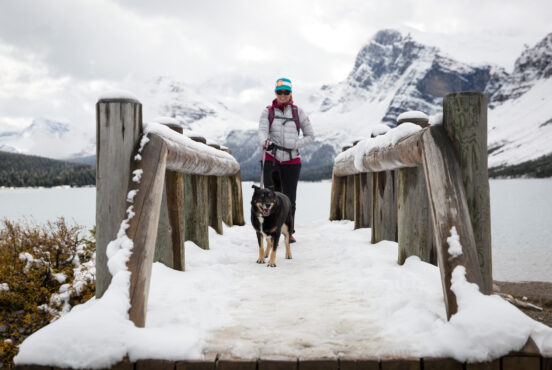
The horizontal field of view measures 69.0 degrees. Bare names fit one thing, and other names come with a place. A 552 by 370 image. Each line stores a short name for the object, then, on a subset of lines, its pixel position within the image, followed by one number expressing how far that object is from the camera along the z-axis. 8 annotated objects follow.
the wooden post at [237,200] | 9.05
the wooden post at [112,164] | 2.55
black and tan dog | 4.66
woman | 5.70
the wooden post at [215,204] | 6.44
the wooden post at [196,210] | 4.82
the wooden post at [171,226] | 3.63
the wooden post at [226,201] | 8.23
